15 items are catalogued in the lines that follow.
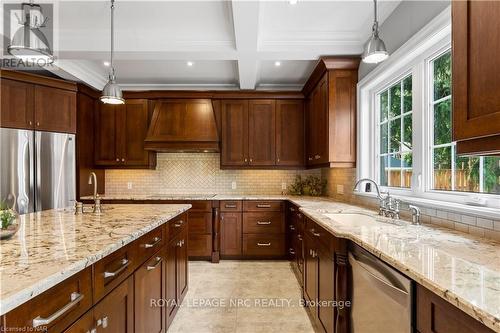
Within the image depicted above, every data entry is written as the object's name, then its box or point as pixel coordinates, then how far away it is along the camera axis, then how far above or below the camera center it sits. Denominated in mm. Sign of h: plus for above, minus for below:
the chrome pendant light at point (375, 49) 1751 +779
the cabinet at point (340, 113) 3023 +606
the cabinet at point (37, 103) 3059 +781
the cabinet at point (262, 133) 4121 +517
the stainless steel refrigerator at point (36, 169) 2961 -36
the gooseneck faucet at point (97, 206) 2115 -327
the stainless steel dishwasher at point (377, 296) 1026 -585
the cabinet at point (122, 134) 4145 +502
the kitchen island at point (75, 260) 766 -359
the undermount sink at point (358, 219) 1886 -429
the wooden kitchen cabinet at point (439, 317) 723 -459
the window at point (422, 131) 1701 +303
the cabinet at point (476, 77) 915 +334
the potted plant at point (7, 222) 1211 -259
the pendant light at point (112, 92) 2277 +643
